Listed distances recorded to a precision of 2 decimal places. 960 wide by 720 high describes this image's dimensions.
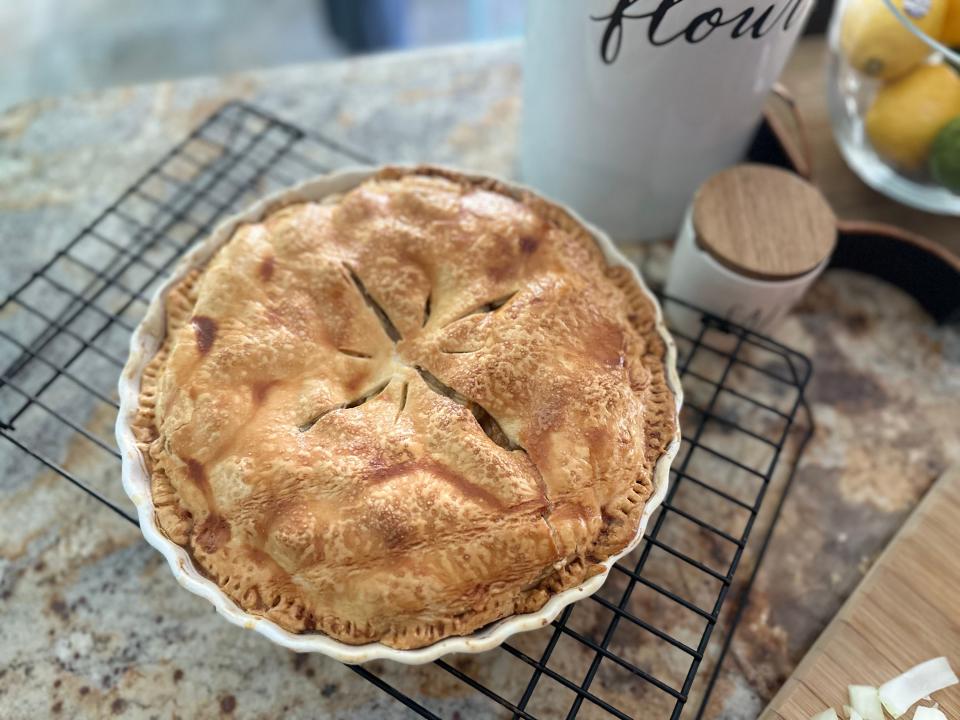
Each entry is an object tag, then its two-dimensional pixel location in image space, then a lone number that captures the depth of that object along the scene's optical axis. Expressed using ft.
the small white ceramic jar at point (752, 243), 1.28
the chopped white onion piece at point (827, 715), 1.04
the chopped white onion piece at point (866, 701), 1.04
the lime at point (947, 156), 1.31
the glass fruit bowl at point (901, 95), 1.30
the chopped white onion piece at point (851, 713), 1.04
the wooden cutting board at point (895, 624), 1.08
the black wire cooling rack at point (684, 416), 1.14
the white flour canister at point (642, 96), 1.16
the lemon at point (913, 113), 1.33
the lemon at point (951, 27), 1.27
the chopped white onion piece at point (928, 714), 1.03
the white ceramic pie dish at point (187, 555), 0.95
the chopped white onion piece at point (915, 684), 1.05
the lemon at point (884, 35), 1.25
